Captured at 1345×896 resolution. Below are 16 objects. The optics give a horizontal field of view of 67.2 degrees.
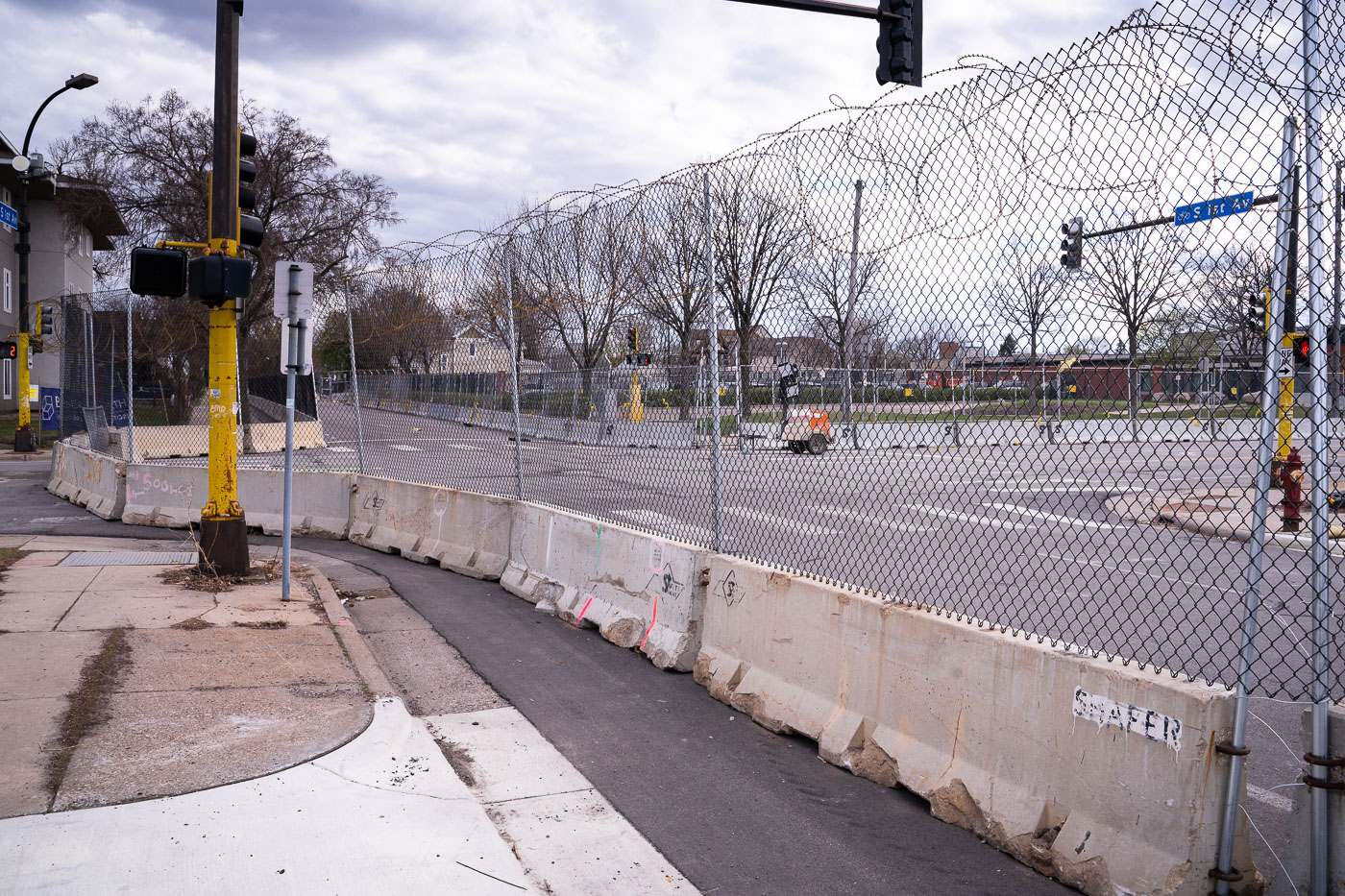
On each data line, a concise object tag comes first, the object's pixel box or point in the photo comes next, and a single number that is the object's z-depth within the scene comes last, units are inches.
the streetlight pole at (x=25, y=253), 863.7
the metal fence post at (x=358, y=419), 513.3
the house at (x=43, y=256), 1701.5
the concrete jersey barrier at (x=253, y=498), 542.0
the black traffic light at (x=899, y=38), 392.5
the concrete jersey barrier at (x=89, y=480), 590.2
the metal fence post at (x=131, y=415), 596.4
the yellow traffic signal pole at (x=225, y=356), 371.6
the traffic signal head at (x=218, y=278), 362.3
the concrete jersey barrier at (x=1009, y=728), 146.9
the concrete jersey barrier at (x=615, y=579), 274.8
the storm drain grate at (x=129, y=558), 419.2
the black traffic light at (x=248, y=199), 388.2
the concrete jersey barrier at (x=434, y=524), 409.7
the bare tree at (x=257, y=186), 1196.5
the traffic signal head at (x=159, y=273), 362.6
